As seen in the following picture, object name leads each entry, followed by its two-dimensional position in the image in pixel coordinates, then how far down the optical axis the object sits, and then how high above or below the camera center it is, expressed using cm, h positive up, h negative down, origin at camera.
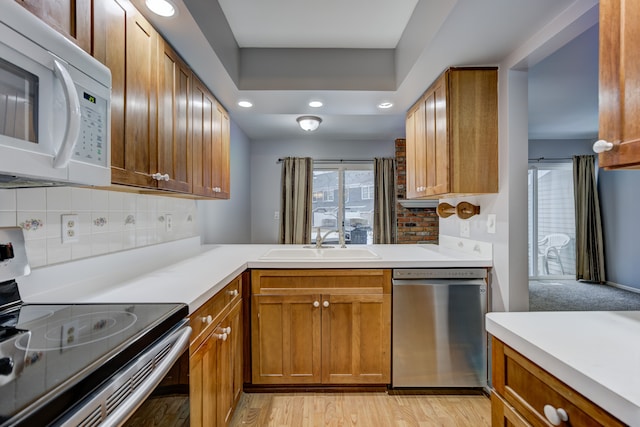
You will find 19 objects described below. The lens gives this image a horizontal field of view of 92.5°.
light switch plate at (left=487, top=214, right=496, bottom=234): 200 -5
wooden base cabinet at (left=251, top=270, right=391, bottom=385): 203 -73
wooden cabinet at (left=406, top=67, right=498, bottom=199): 196 +55
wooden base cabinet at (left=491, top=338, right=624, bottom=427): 65 -45
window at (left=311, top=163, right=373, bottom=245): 493 +28
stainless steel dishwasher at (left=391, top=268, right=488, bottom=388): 200 -72
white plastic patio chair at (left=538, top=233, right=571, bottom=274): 486 -51
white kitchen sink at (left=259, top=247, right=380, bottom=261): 241 -30
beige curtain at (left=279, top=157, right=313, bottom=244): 473 +25
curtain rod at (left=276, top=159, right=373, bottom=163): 483 +87
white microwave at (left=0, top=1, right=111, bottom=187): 66 +27
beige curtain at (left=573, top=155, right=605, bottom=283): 461 -13
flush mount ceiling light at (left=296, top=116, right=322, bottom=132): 339 +105
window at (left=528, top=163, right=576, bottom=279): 482 -9
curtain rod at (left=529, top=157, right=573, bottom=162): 481 +90
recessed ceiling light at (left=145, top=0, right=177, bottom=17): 131 +92
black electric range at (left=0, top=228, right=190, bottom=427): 52 -30
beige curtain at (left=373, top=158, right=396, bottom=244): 476 +40
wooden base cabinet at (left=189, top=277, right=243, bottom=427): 120 -66
